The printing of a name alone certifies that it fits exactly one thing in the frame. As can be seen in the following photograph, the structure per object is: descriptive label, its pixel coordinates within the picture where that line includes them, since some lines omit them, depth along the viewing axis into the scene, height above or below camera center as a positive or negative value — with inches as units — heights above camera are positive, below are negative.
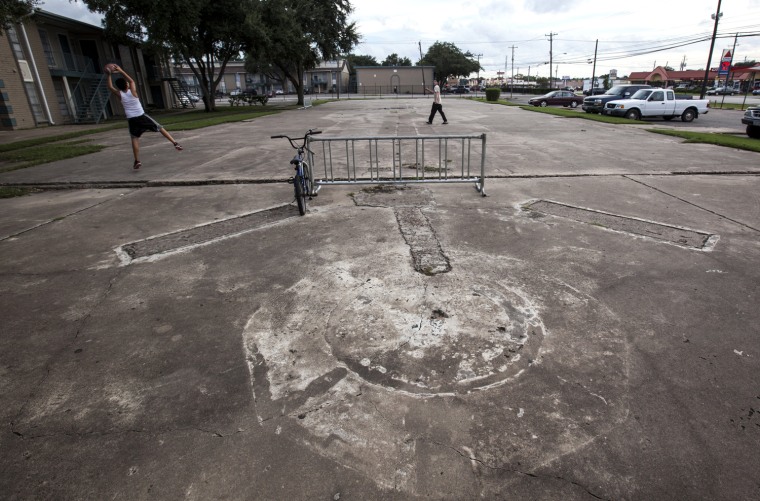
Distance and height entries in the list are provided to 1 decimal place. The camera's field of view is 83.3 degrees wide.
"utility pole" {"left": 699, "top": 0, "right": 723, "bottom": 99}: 1168.8 +112.0
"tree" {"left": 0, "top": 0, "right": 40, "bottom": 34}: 436.5 +106.4
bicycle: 243.1 -44.7
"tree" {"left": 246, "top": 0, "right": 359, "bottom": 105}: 1195.3 +192.6
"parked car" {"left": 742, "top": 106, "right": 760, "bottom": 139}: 570.6 -60.7
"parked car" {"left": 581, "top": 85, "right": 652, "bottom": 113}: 1031.0 -36.3
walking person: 677.9 -16.2
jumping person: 363.3 -1.3
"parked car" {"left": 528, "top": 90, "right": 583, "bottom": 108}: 1407.5 -47.4
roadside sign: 1144.1 +37.9
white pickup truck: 856.9 -52.7
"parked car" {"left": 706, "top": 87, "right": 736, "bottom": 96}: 2549.2 -98.5
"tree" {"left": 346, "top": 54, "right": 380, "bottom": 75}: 4785.7 +386.9
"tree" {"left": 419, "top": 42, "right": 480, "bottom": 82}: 3885.3 +248.1
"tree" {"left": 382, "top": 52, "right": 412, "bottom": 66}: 5203.3 +383.8
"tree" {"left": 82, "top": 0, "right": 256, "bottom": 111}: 933.2 +181.2
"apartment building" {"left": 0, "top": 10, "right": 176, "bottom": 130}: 866.1 +91.5
